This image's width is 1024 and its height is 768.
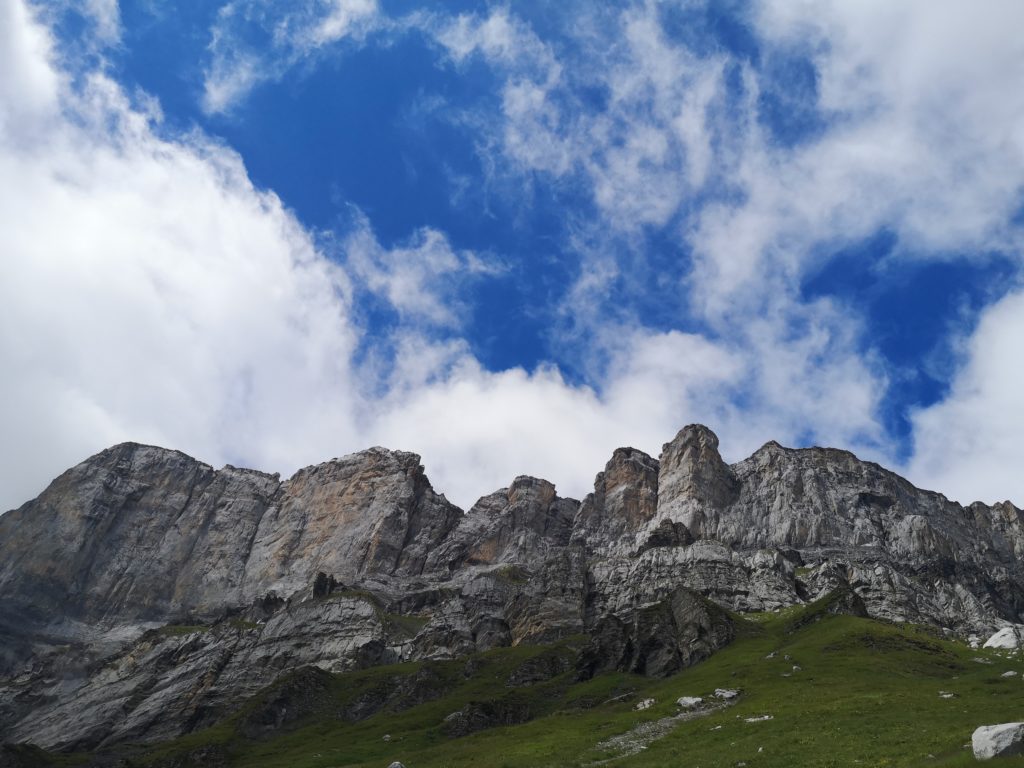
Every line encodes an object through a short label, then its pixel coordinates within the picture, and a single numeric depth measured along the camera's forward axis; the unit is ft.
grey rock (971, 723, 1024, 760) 101.91
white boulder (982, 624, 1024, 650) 338.62
